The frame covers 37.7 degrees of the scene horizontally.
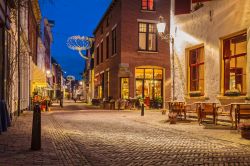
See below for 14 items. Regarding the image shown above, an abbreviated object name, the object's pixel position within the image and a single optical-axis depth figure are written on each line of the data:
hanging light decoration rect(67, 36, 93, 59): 38.38
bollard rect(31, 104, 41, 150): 7.58
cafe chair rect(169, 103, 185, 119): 15.73
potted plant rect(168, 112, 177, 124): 14.76
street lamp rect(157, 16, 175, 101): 16.92
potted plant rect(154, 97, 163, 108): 30.00
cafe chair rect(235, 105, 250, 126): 11.45
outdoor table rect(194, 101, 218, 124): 13.25
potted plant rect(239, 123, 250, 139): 9.61
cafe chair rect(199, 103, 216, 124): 13.27
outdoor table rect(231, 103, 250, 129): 11.31
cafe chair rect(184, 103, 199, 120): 15.97
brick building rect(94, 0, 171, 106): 29.91
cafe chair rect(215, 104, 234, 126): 12.83
